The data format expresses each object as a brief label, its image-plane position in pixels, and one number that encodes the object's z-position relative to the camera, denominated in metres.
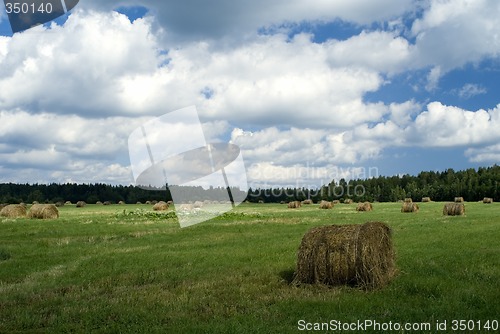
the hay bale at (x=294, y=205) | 69.06
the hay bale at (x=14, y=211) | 42.81
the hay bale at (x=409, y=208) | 47.59
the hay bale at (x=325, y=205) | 62.03
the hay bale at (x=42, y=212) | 40.25
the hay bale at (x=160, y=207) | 55.69
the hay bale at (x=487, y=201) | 73.71
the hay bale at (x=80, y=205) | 89.75
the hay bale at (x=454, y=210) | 39.84
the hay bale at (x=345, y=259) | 12.52
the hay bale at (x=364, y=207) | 53.44
